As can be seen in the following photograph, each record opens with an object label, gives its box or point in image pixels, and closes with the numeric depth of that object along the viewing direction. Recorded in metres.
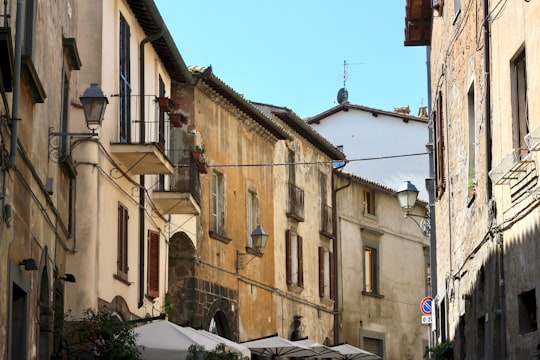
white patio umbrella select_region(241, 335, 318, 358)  25.88
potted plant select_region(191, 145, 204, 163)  24.83
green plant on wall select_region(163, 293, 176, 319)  24.23
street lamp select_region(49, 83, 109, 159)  14.84
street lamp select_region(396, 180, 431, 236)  22.78
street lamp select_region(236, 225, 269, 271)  30.30
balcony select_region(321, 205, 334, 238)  38.91
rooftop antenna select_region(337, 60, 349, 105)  50.56
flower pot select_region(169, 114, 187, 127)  22.11
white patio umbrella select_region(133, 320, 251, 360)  17.05
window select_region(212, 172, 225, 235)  28.94
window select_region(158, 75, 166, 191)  22.73
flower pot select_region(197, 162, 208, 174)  24.58
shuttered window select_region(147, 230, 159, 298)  22.55
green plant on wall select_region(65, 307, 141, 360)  15.43
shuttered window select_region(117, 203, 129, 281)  19.31
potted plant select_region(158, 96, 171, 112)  20.95
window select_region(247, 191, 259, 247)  31.82
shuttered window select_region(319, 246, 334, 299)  38.38
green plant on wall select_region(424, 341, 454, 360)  20.16
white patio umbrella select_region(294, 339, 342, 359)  27.84
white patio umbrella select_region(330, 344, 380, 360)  30.70
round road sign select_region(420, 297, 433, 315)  25.72
